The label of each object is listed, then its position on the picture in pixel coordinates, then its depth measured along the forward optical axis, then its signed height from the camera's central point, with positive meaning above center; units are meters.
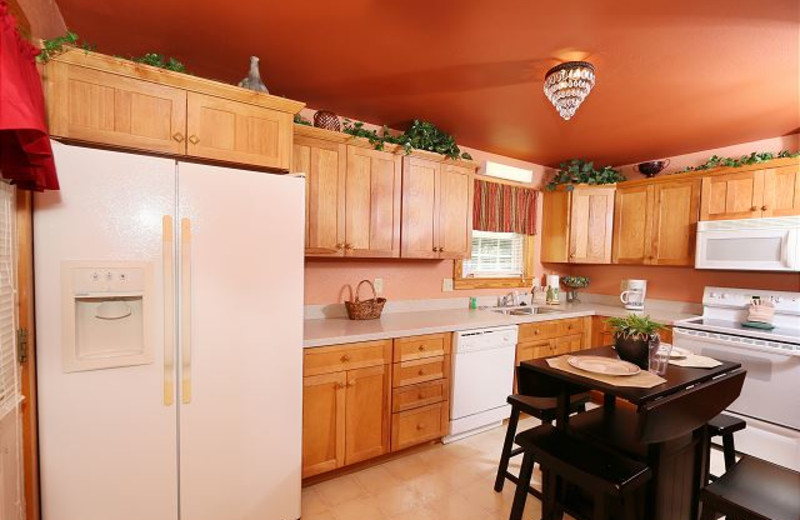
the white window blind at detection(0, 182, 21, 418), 1.22 -0.25
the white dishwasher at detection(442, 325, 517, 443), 2.71 -1.01
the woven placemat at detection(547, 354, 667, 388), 1.50 -0.54
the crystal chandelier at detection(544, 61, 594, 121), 1.92 +0.89
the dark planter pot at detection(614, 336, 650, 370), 1.75 -0.48
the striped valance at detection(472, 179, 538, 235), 3.68 +0.43
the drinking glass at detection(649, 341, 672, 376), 1.68 -0.49
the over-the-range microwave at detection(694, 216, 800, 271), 2.80 +0.08
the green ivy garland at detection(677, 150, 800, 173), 3.01 +0.81
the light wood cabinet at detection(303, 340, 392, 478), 2.14 -0.97
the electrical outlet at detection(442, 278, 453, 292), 3.45 -0.34
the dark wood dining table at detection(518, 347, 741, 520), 1.46 -0.86
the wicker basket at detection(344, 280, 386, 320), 2.73 -0.47
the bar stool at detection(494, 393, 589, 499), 2.01 -0.90
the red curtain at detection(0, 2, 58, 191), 0.98 +0.34
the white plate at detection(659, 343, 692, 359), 1.95 -0.54
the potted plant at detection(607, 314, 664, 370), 1.74 -0.41
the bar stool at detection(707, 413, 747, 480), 1.86 -0.89
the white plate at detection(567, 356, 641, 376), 1.62 -0.53
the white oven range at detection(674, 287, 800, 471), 2.54 -0.82
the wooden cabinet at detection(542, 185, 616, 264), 3.92 +0.29
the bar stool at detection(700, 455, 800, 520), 1.28 -0.89
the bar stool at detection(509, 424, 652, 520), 1.40 -0.88
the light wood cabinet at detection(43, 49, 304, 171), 1.51 +0.59
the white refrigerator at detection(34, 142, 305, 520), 1.41 -0.42
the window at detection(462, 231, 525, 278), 3.79 -0.07
